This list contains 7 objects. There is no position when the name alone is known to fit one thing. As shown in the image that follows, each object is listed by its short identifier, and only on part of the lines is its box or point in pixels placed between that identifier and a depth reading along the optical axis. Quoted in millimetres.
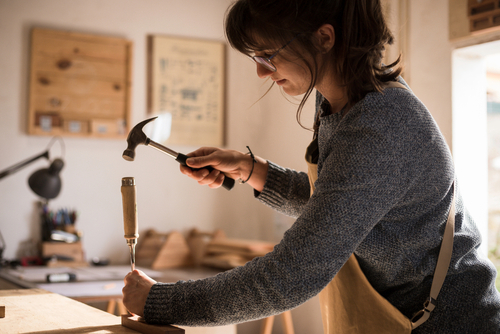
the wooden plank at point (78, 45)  2662
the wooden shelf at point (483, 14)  1578
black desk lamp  2301
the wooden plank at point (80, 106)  2674
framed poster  2953
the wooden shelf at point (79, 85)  2660
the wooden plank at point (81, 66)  2678
